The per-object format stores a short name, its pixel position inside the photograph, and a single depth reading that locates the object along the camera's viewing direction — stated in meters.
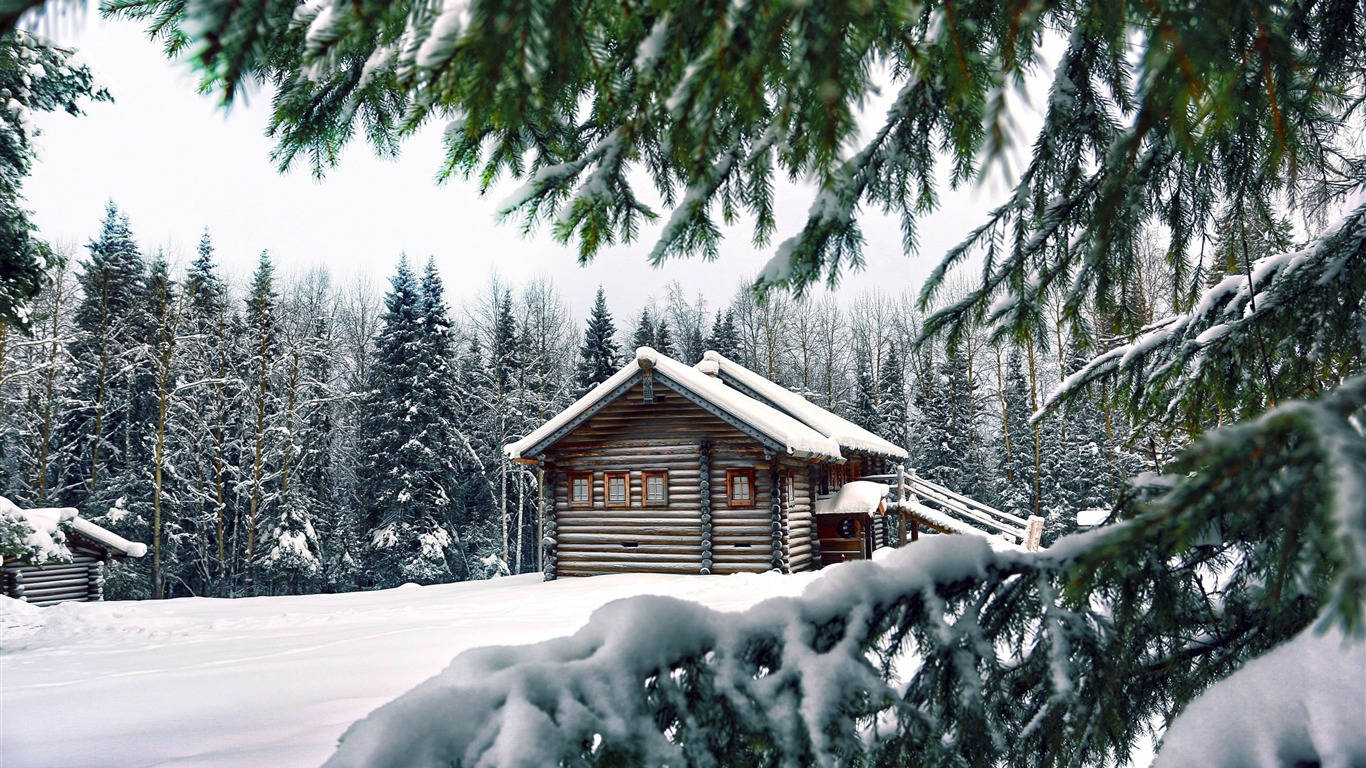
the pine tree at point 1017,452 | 30.80
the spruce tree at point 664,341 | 37.62
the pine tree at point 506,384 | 31.61
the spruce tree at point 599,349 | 32.59
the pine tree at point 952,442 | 33.78
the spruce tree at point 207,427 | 25.92
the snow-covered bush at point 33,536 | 9.22
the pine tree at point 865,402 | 36.22
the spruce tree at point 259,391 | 25.77
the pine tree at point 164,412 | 24.22
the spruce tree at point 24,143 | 8.97
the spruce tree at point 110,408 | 25.56
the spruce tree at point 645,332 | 36.97
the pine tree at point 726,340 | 37.31
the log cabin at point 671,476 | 16.25
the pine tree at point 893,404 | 35.75
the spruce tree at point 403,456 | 27.39
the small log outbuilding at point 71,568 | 16.20
